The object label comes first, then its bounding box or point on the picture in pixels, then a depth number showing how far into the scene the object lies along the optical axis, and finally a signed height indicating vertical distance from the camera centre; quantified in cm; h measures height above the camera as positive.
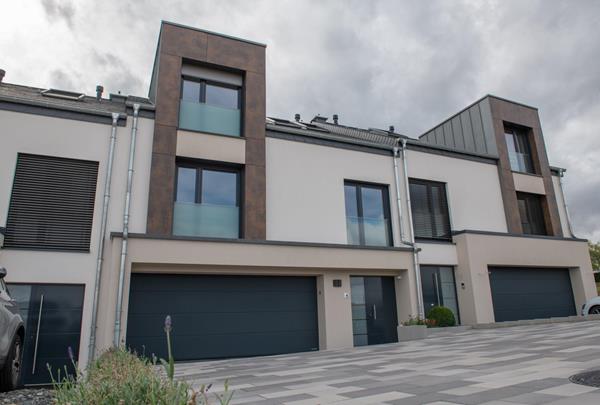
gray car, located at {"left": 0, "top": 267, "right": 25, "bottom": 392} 431 -19
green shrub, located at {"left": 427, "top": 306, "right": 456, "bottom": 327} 1230 -18
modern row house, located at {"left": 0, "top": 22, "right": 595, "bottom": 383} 943 +238
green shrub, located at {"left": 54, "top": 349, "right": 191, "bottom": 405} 227 -44
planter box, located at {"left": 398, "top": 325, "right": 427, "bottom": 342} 1141 -56
